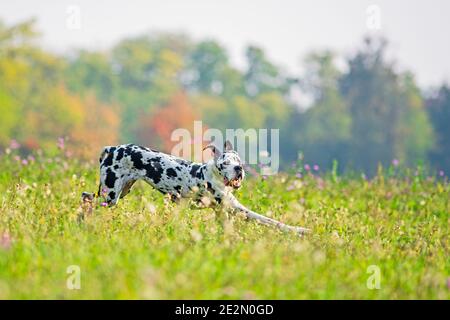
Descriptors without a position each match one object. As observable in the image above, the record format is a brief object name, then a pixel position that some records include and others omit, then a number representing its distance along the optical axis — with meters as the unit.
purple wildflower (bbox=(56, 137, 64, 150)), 15.41
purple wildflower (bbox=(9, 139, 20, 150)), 16.34
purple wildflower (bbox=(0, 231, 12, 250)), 8.02
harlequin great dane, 10.83
